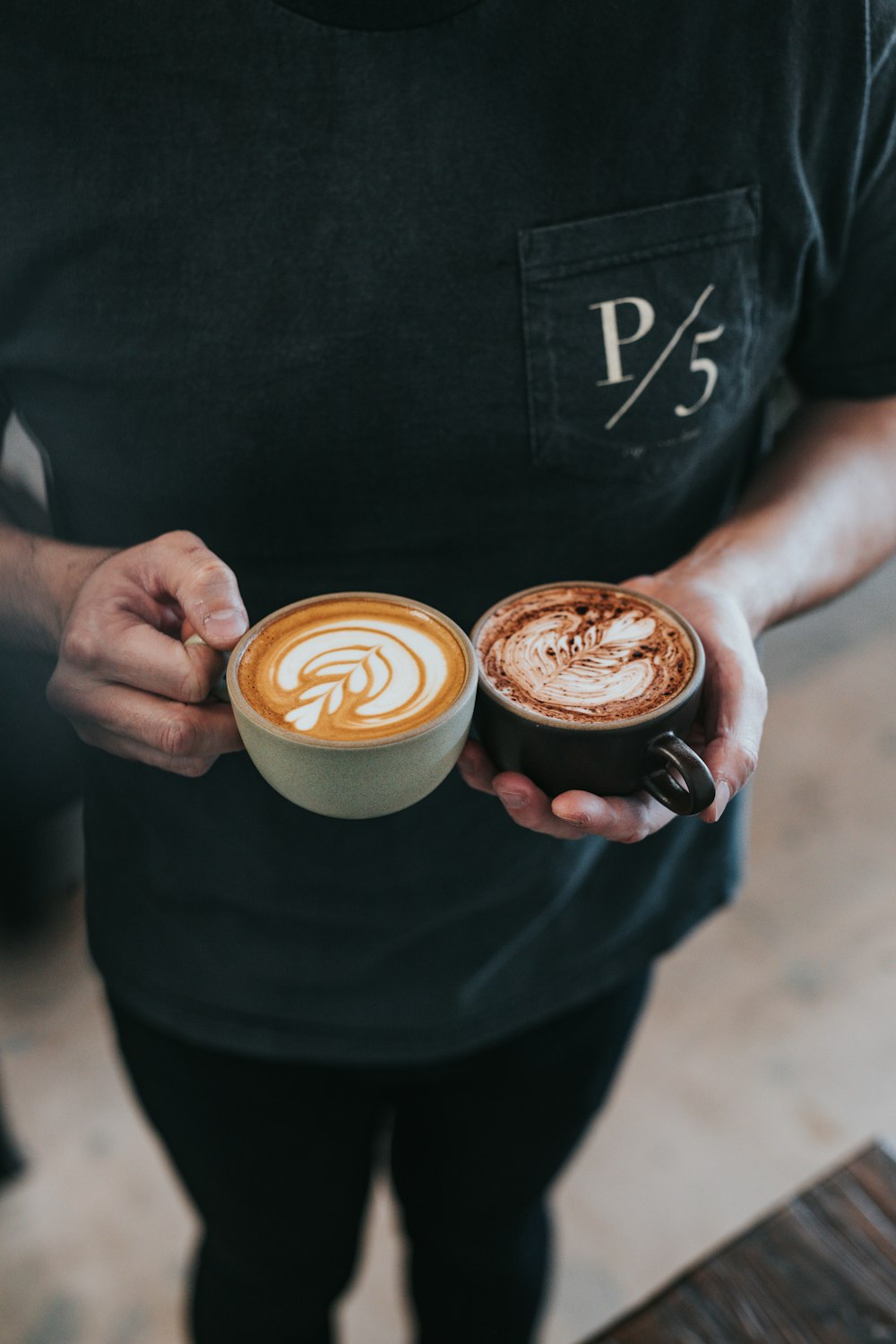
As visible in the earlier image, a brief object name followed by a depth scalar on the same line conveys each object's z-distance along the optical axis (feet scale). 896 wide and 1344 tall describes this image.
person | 2.29
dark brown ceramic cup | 2.27
